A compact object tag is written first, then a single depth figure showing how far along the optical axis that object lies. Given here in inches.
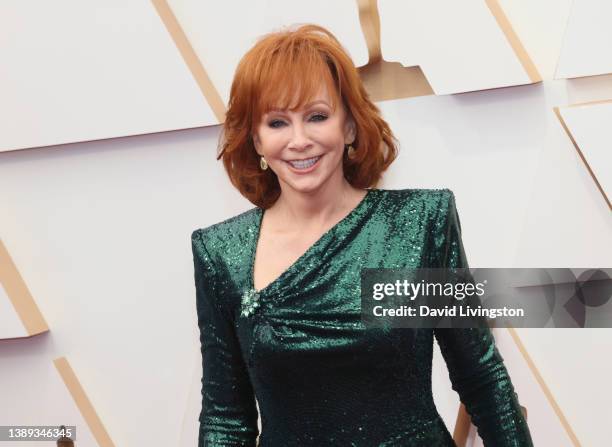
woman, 90.9
